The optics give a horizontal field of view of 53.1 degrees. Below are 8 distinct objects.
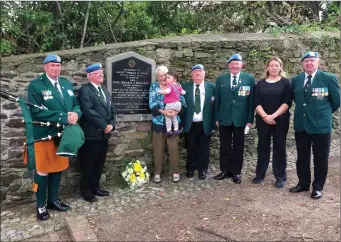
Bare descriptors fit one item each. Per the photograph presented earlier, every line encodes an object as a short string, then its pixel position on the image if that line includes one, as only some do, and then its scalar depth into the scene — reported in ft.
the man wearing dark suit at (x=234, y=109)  16.98
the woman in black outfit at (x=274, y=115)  16.03
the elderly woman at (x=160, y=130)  17.17
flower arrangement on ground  17.67
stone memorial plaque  17.43
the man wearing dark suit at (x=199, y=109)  17.60
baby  17.01
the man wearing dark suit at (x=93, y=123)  15.29
